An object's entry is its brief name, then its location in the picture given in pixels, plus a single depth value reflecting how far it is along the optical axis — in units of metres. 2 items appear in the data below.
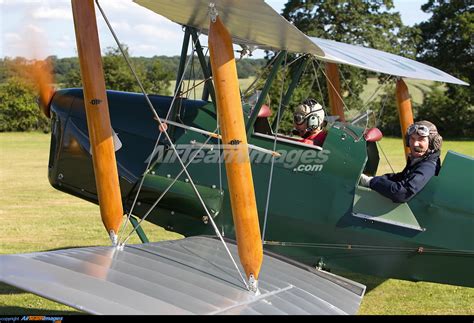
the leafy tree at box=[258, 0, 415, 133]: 38.41
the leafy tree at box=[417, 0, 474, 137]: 36.00
